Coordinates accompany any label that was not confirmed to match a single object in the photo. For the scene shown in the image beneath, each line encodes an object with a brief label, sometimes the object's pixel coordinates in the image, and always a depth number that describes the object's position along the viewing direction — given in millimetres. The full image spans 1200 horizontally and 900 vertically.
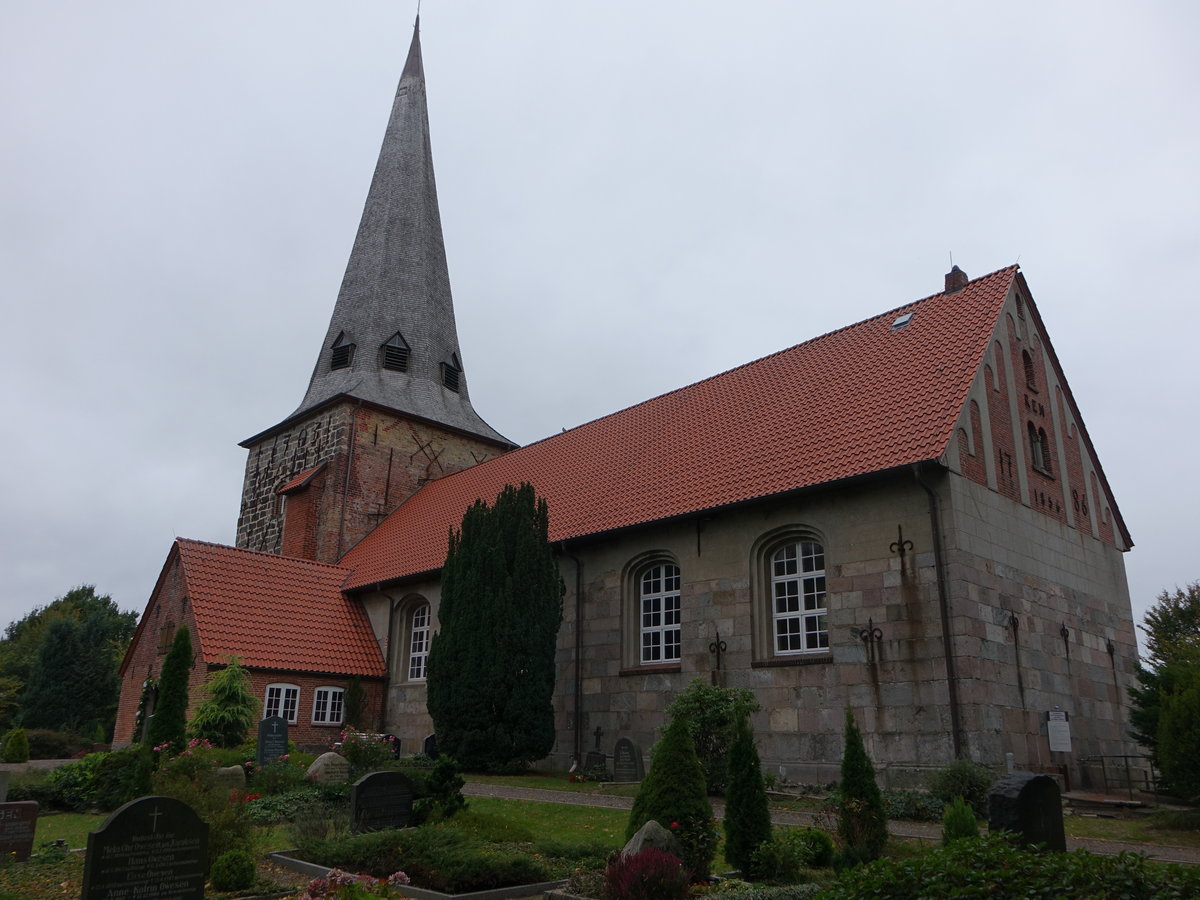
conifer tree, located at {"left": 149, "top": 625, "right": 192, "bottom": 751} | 15742
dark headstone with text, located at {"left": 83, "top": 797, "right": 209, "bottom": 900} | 6980
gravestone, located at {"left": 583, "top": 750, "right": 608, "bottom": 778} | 16734
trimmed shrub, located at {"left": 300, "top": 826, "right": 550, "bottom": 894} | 8135
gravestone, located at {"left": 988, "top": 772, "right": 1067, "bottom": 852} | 7367
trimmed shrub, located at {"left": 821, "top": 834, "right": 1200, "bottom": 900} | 4922
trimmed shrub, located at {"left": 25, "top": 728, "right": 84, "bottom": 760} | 33312
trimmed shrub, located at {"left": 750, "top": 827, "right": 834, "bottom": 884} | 8070
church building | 13914
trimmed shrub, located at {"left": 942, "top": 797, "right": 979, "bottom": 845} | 7887
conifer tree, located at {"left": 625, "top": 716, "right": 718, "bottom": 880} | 8172
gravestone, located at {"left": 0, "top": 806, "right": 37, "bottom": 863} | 10078
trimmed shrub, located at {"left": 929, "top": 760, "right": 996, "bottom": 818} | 12000
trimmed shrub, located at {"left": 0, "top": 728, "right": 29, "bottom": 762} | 25891
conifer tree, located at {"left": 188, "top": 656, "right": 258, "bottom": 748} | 17812
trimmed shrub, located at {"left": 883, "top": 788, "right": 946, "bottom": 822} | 11616
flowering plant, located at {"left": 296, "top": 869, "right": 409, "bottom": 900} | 6008
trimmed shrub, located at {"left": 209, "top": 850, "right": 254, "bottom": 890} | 8133
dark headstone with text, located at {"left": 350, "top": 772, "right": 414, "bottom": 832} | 10188
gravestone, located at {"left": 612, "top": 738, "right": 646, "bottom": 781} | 16141
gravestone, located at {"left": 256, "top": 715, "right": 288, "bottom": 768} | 17602
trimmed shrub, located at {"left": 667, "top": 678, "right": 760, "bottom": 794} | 13922
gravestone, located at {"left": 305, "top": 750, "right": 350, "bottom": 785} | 14438
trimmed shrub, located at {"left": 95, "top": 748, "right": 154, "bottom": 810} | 14781
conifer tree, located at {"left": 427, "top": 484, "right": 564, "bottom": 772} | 16922
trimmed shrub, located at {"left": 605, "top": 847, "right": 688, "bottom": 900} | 7082
